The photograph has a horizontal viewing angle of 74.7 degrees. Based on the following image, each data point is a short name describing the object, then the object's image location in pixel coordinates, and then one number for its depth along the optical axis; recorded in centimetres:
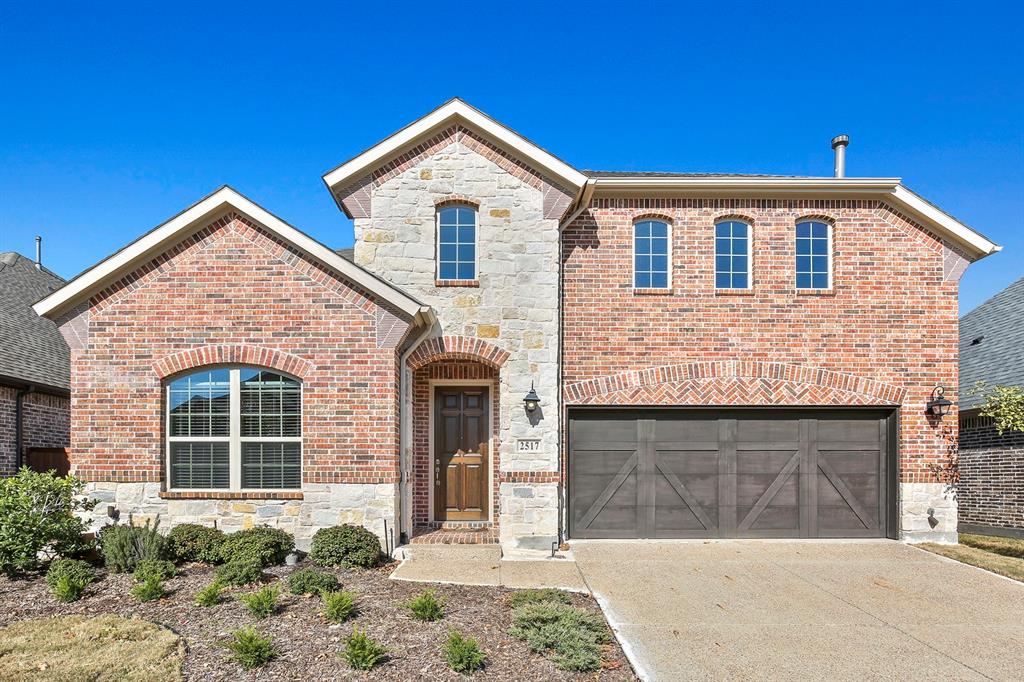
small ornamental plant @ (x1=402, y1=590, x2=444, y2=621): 653
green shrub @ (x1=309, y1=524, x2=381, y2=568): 875
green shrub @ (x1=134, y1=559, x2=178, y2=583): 775
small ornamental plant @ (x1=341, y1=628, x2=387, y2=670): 542
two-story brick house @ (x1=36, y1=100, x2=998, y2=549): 958
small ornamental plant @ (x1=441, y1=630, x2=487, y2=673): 541
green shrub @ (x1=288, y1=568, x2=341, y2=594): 731
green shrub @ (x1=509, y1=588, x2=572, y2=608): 714
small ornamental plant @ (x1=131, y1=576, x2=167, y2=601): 715
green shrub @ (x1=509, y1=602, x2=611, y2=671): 566
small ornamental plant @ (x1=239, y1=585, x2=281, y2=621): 660
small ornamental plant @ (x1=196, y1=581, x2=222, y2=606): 694
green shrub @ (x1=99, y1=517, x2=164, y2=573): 823
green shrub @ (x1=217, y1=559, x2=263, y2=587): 769
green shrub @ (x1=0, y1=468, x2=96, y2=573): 808
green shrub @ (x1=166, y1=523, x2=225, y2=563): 861
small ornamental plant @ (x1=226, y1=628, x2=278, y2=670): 546
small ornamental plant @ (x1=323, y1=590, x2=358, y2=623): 647
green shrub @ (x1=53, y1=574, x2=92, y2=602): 720
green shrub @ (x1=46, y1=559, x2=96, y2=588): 756
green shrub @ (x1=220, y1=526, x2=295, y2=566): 828
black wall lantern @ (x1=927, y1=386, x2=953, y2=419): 1094
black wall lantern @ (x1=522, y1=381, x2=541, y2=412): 1023
